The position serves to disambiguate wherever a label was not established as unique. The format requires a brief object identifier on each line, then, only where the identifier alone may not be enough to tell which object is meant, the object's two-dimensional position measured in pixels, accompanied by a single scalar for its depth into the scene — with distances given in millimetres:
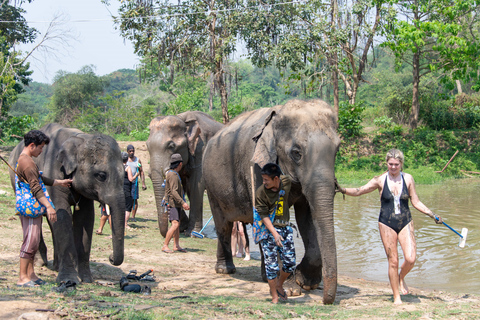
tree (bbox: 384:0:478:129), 21219
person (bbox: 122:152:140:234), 10977
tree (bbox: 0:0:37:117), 22469
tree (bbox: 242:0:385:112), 19844
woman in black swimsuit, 5734
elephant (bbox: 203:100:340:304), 5520
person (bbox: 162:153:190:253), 9047
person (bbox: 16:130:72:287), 5746
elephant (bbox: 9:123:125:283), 6238
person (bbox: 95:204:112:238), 10008
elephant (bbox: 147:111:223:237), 11125
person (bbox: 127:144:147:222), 11276
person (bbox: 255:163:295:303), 5555
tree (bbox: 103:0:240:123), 20109
